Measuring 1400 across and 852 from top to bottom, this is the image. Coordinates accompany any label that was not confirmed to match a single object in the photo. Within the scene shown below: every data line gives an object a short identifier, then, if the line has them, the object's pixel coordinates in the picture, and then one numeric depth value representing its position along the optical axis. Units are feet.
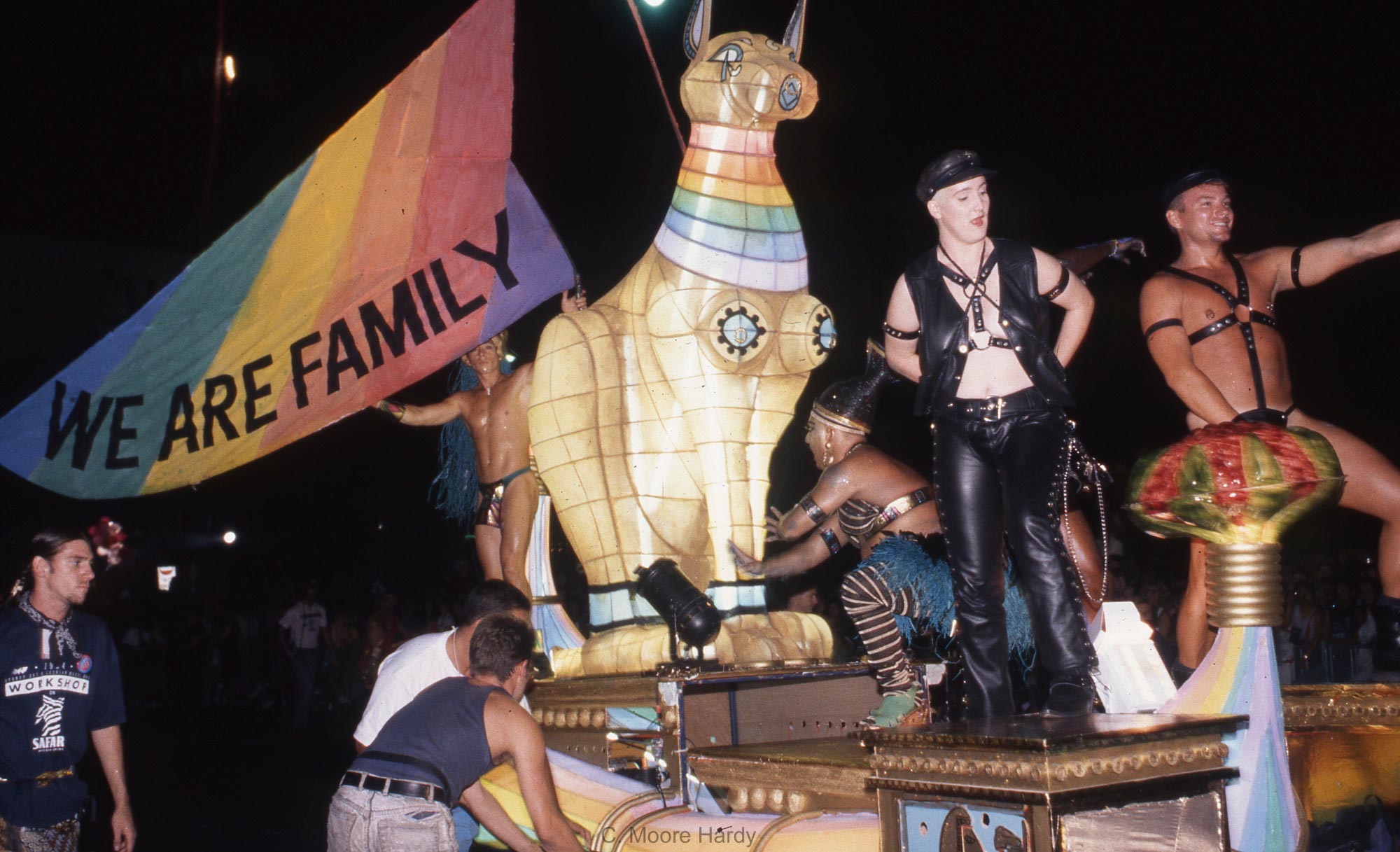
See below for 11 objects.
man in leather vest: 10.91
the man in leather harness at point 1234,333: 13.38
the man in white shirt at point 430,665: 14.35
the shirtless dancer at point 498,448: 19.77
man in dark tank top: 11.21
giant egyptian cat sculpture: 17.48
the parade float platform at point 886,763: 8.27
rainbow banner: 18.30
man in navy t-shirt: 12.72
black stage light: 15.42
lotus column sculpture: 9.71
